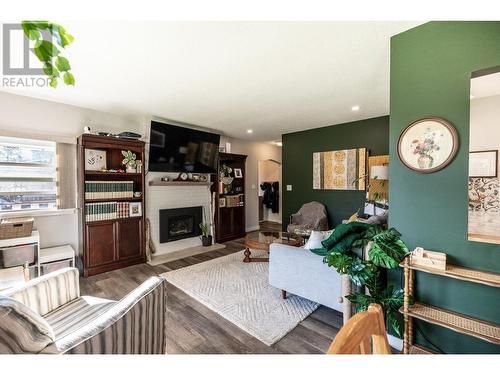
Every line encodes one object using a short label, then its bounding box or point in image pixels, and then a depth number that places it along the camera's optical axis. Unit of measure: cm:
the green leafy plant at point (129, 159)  349
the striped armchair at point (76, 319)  86
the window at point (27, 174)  284
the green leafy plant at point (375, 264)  151
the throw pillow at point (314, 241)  222
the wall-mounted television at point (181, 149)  379
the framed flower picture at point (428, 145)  151
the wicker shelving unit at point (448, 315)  130
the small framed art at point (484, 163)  275
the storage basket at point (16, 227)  250
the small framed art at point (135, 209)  354
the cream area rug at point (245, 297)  201
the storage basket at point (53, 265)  278
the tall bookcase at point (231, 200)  487
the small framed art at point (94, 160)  329
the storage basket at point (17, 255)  261
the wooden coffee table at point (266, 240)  328
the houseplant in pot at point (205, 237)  448
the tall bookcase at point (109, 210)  309
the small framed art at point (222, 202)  493
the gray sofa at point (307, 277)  197
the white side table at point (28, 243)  248
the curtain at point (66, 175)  316
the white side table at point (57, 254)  276
